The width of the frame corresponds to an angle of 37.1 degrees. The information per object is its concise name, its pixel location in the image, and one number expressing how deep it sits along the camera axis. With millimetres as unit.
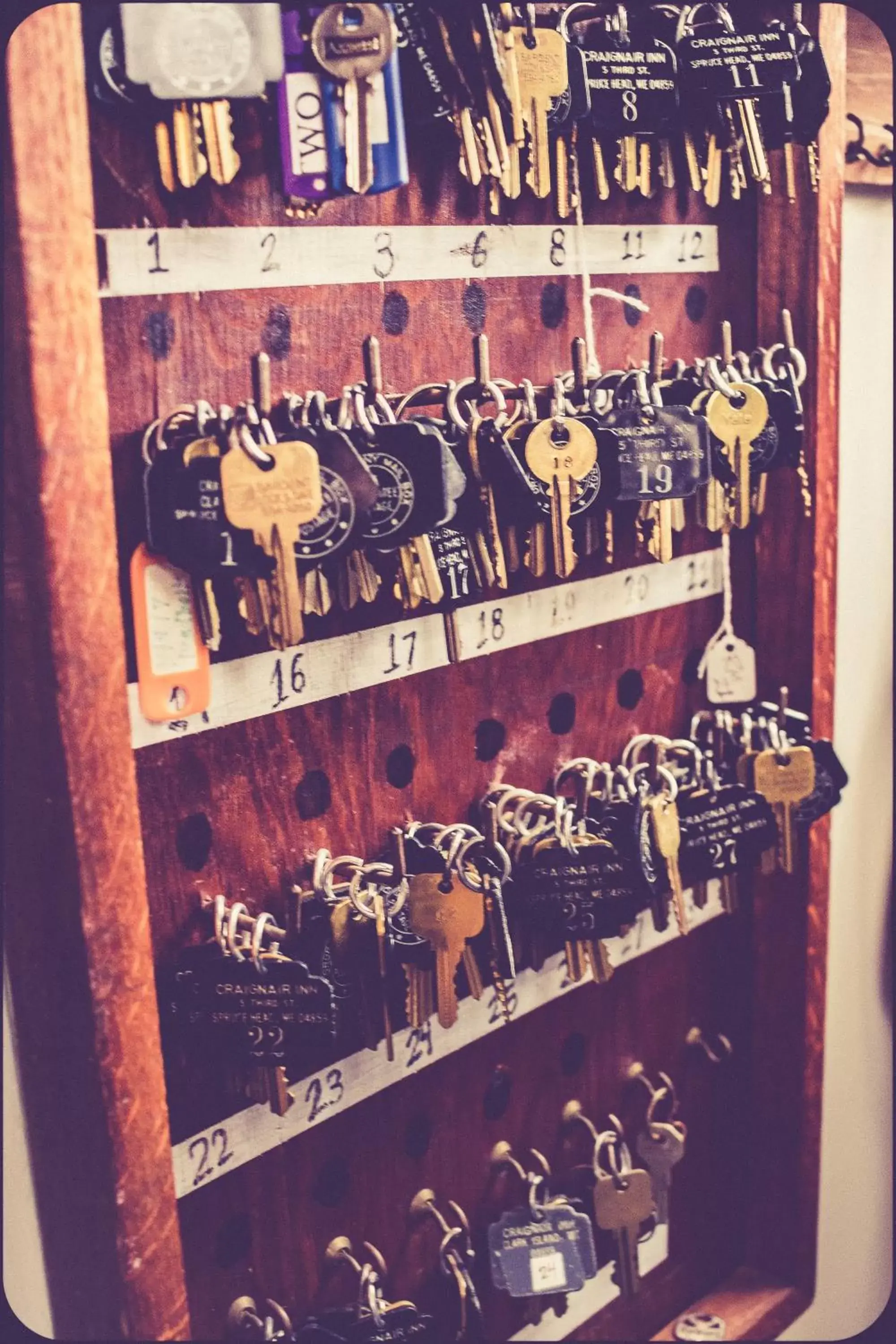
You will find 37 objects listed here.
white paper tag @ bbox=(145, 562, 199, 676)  779
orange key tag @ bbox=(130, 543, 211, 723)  774
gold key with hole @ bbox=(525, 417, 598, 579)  859
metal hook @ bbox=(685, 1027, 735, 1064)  1229
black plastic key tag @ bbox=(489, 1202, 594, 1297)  1017
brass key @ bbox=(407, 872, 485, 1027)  858
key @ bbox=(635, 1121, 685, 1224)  1151
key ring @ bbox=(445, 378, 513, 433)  870
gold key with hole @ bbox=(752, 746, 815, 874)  1070
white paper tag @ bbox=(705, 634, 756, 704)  1148
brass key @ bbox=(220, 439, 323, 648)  737
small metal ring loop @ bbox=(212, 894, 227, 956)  842
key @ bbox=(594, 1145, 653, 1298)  1086
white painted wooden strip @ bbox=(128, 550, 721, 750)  847
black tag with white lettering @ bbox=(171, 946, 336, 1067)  805
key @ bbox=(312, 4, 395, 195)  761
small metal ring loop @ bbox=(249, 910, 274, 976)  822
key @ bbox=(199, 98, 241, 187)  756
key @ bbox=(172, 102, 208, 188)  751
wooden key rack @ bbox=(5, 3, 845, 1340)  708
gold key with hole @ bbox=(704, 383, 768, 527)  955
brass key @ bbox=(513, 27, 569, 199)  857
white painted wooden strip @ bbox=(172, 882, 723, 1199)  879
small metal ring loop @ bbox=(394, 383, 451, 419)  881
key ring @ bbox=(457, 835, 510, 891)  872
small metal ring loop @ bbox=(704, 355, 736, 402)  961
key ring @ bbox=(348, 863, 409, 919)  855
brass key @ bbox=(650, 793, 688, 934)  968
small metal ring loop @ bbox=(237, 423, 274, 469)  740
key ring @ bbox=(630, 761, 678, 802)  998
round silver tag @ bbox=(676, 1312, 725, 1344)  1215
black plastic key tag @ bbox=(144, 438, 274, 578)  743
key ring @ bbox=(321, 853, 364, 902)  886
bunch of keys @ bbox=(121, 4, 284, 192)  707
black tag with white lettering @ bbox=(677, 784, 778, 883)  1000
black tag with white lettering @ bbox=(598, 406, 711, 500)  890
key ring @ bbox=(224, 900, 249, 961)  836
